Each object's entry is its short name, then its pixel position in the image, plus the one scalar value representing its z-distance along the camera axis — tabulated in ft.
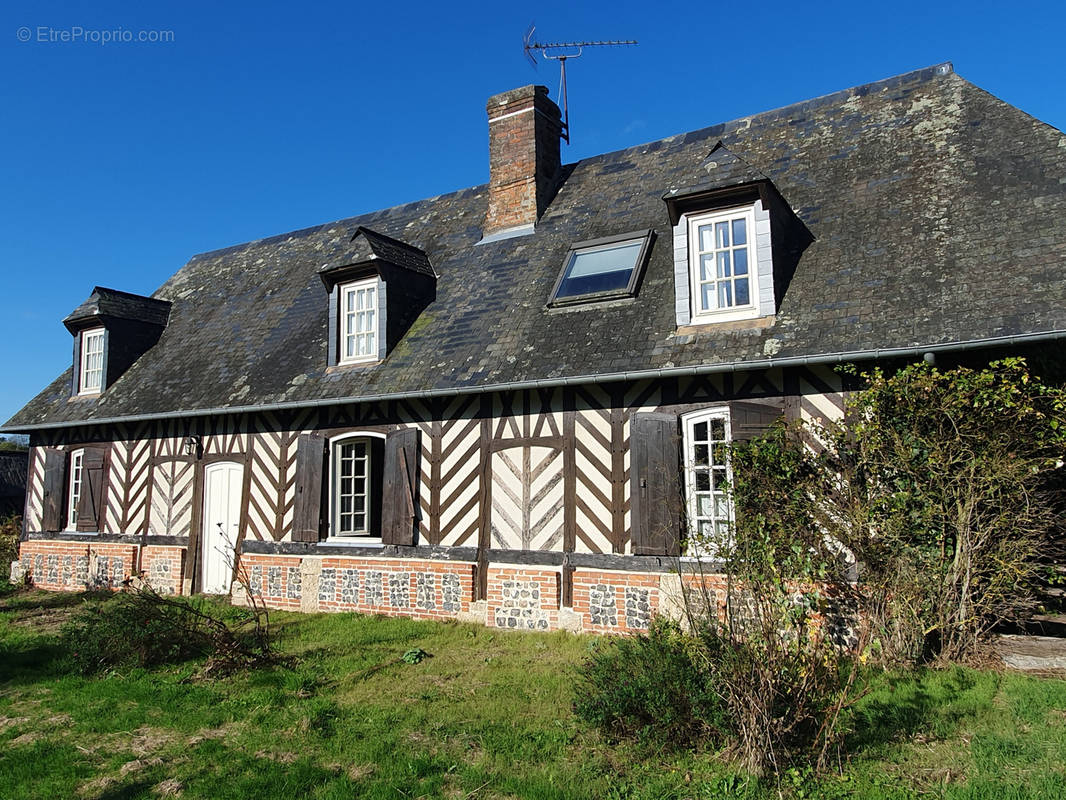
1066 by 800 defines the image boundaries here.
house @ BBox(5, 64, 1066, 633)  24.81
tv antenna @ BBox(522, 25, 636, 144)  41.60
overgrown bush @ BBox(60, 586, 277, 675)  23.63
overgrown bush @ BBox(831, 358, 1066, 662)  18.86
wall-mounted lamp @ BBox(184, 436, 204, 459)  39.19
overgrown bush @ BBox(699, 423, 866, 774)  14.01
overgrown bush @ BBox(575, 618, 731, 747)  15.07
